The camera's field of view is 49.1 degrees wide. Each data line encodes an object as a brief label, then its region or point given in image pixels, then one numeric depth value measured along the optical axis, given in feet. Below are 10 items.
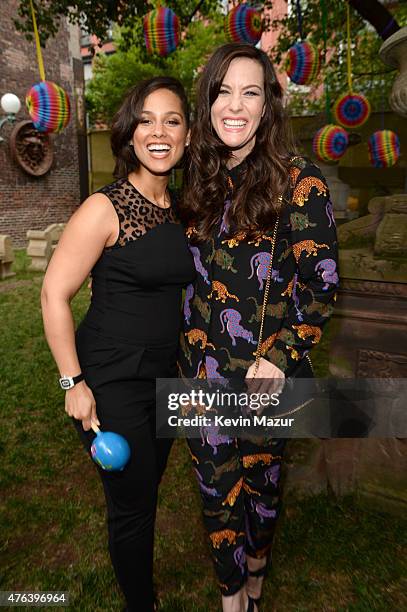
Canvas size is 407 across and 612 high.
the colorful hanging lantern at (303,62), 18.98
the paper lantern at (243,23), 17.95
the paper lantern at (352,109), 21.11
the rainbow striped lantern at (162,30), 17.16
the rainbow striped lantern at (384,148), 23.40
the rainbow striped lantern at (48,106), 18.78
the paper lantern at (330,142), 22.68
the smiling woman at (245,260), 5.23
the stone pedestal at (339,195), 28.84
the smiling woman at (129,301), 5.08
